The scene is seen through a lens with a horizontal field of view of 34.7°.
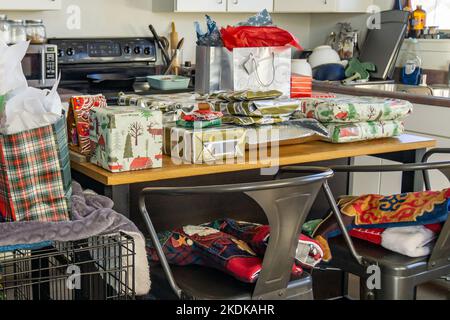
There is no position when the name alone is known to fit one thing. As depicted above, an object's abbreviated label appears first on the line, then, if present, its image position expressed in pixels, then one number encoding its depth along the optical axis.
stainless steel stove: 4.51
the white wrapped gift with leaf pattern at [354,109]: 2.38
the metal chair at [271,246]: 1.65
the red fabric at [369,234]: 2.08
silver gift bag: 2.50
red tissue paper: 2.46
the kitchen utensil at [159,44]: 4.84
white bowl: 5.00
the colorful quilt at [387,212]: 2.01
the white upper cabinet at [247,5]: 4.82
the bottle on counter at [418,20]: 4.73
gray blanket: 1.72
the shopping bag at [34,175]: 1.73
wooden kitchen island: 1.97
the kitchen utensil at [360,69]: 4.80
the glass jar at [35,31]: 4.26
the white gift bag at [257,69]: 2.45
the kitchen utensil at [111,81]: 4.51
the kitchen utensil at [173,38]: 4.93
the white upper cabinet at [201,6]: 4.62
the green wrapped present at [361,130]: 2.39
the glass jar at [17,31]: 4.19
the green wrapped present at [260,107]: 2.24
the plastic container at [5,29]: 4.13
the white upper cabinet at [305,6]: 4.96
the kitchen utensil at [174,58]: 4.88
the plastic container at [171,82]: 4.06
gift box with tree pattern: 1.92
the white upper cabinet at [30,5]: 4.11
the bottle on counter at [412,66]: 4.69
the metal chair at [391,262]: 1.96
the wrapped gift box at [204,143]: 2.06
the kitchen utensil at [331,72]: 4.83
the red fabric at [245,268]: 1.76
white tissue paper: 1.71
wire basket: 1.78
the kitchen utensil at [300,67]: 3.28
